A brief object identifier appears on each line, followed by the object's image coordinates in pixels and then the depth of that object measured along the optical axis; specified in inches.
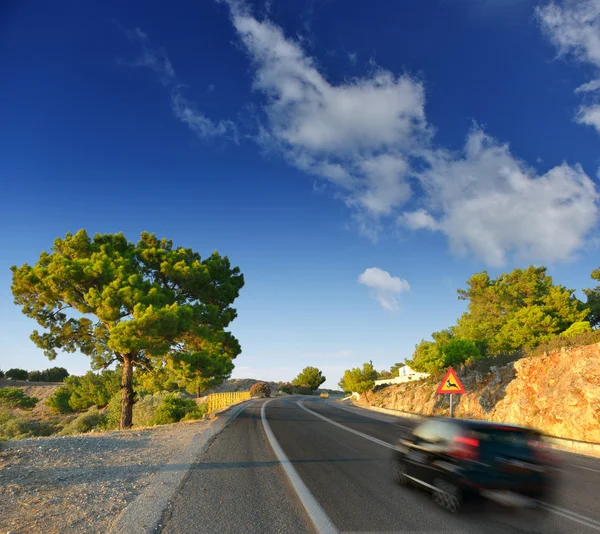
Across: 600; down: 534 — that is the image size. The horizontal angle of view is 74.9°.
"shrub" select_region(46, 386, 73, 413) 1656.0
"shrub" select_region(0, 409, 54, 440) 930.4
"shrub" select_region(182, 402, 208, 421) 735.7
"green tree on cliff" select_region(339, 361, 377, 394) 1751.0
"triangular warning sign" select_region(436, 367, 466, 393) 674.2
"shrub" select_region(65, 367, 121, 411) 1646.2
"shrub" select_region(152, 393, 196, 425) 738.8
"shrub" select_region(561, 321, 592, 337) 989.2
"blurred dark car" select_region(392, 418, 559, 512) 205.6
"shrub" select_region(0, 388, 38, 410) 1742.6
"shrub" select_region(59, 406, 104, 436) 1011.2
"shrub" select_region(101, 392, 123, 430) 928.3
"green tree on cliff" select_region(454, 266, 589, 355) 1136.8
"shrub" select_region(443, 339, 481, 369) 1168.2
